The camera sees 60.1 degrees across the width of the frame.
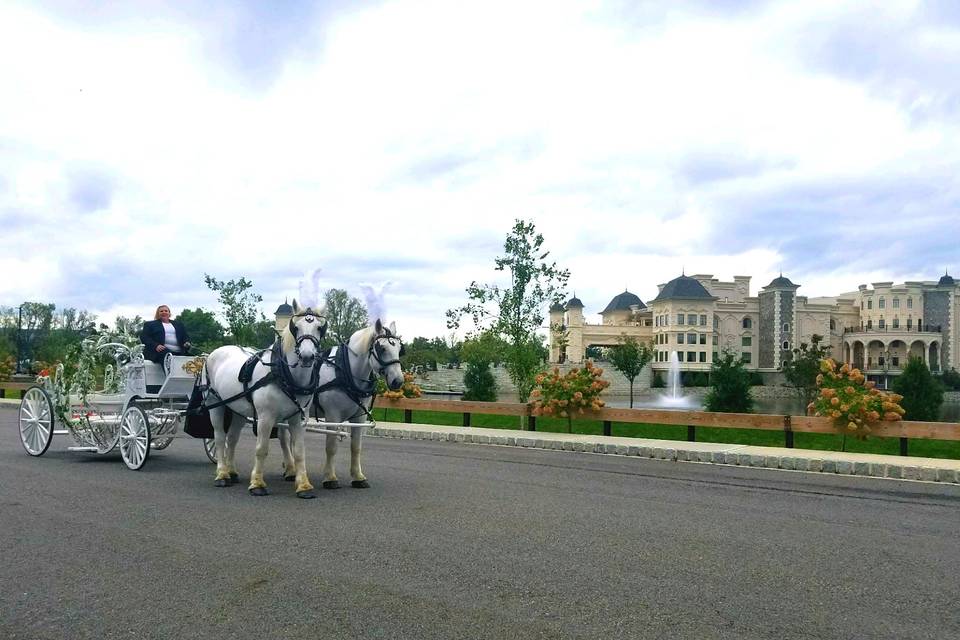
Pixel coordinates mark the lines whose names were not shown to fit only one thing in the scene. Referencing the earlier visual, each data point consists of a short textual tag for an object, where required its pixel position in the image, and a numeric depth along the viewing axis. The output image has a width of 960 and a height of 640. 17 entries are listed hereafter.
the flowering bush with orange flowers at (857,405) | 16.11
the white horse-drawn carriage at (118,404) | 12.47
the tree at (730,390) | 26.91
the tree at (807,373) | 56.72
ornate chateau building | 103.12
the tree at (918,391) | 25.64
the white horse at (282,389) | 10.19
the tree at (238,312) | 35.81
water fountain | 58.38
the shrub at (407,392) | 23.17
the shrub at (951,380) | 91.04
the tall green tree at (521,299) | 25.78
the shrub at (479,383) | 34.19
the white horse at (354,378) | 10.77
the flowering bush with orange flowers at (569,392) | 19.86
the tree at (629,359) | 63.72
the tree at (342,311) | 43.28
